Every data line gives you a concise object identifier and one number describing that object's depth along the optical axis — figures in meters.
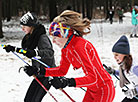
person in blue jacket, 25.69
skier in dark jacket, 6.53
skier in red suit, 4.42
